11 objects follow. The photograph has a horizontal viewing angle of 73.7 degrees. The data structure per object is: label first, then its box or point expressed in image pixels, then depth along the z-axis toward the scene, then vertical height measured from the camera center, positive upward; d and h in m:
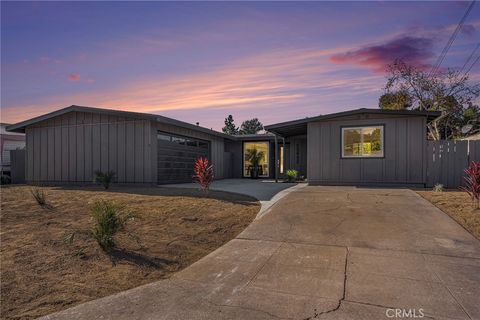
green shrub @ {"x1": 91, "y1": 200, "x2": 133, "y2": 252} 4.64 -0.94
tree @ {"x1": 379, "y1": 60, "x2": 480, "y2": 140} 23.22 +5.16
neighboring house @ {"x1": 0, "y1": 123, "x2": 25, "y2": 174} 19.06 +1.13
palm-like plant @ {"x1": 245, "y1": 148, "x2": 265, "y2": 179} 20.53 +0.09
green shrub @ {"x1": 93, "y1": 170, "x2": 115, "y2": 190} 11.75 -0.64
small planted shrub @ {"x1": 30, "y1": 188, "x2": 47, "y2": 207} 7.87 -0.96
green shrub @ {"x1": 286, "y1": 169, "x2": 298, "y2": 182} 16.06 -0.79
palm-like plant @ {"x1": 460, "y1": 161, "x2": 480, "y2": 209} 6.80 -0.45
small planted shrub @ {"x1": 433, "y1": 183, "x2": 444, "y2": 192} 10.02 -0.88
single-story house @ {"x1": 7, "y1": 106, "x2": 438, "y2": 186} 11.95 +0.63
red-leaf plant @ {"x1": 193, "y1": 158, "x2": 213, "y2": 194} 9.09 -0.39
